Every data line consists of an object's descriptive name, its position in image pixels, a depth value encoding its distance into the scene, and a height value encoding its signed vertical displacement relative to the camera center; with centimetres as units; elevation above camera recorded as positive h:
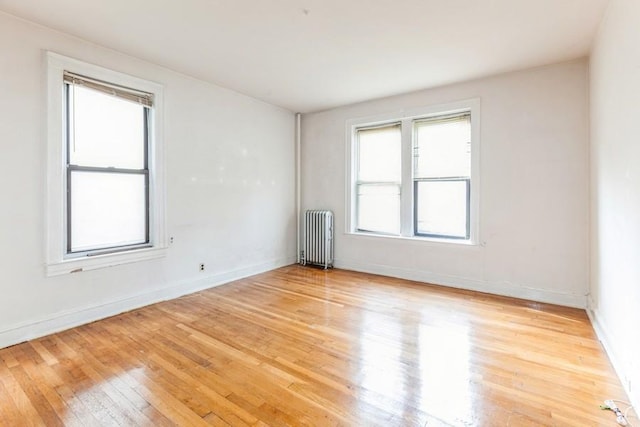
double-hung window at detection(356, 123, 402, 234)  481 +54
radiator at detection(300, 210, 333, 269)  527 -43
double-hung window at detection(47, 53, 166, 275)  288 +45
